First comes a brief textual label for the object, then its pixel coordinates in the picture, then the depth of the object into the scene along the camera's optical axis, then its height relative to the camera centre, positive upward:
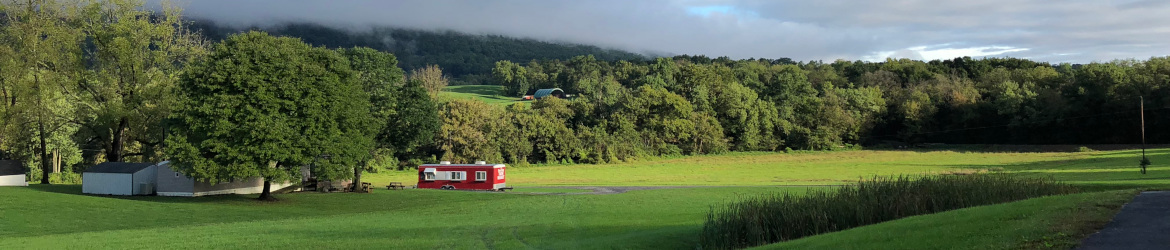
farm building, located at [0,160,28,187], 50.44 -2.18
